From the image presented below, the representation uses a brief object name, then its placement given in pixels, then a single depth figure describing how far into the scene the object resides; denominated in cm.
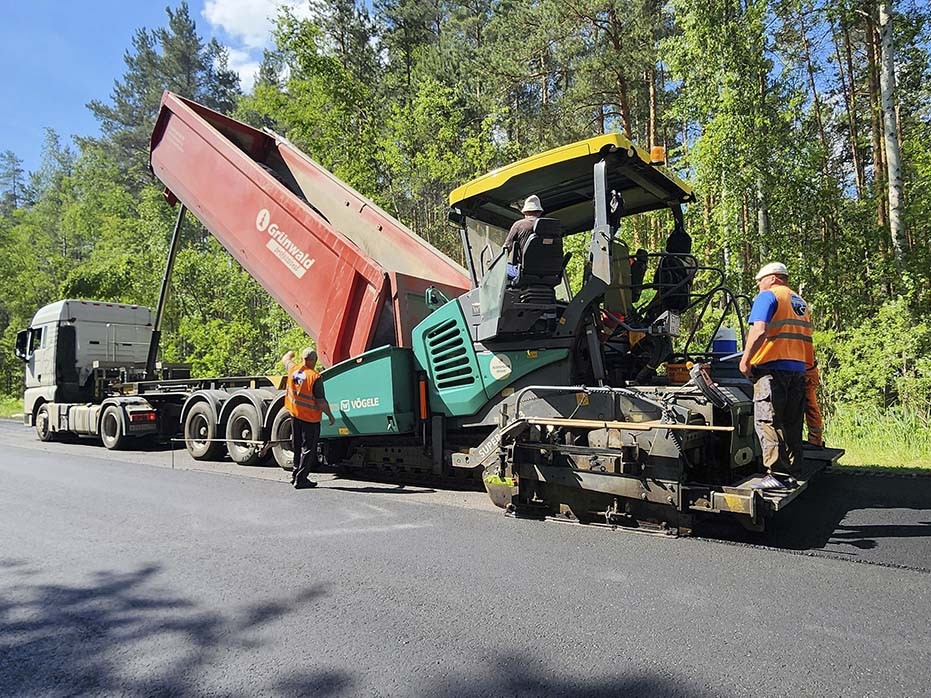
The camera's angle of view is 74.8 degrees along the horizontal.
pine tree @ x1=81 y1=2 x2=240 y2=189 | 3469
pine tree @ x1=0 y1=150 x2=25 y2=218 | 4777
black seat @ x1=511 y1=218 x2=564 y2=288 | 461
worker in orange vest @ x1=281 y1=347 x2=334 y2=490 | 630
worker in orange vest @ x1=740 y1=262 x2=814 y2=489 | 409
